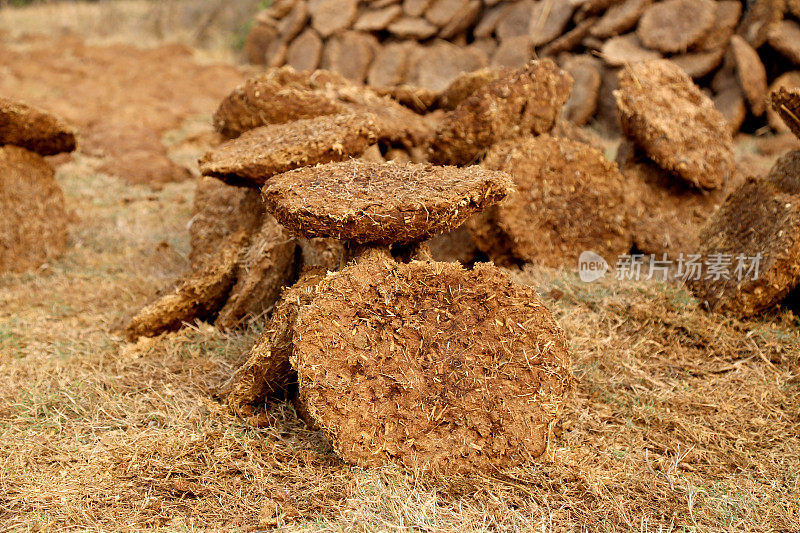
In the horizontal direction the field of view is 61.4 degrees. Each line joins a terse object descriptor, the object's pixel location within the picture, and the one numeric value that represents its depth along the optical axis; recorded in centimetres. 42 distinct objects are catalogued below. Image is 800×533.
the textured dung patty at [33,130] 448
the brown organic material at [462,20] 883
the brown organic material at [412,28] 899
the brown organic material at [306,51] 984
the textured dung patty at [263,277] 347
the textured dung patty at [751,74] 687
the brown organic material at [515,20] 845
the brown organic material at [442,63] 863
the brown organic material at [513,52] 825
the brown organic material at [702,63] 729
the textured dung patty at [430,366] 252
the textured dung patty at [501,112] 420
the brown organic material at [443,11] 884
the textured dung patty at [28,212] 468
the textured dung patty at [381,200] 263
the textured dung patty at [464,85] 490
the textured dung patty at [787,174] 382
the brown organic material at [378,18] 917
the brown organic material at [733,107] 708
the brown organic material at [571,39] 779
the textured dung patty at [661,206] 449
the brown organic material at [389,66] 903
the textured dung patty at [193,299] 355
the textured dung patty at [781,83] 689
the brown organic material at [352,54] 932
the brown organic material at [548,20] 796
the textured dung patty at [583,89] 756
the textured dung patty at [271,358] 286
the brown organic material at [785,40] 686
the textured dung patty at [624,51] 729
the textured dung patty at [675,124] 471
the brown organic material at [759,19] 700
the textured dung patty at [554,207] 418
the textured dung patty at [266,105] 436
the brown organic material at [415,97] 551
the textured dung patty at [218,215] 407
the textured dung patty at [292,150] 338
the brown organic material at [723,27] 725
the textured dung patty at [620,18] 741
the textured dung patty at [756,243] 334
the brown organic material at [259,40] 1073
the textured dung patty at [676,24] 716
